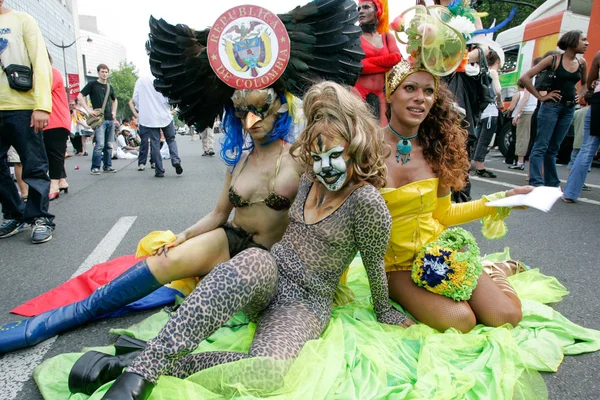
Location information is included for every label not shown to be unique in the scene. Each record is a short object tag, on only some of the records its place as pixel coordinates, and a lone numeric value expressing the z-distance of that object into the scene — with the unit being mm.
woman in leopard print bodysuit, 1643
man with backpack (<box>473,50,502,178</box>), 6229
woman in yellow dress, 2166
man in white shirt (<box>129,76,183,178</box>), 7422
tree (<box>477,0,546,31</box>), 23766
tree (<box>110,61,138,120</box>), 72625
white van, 9289
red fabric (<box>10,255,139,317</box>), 2529
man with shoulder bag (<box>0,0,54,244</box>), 3564
